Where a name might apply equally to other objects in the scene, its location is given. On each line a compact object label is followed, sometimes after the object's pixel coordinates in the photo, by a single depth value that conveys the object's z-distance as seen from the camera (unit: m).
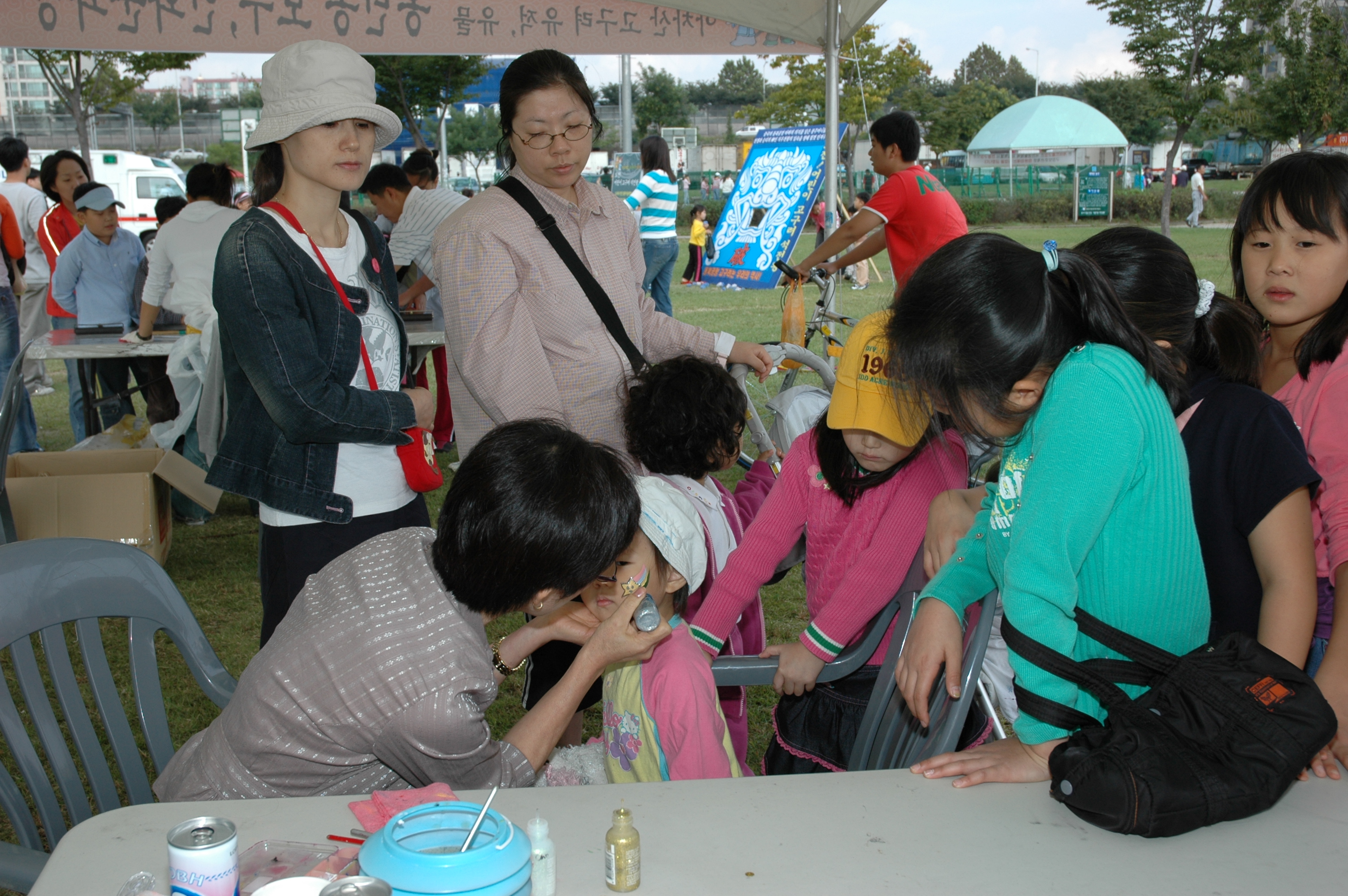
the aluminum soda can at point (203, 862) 0.90
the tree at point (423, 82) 15.61
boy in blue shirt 5.61
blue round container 0.88
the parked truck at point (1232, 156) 39.56
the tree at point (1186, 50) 17.88
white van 18.80
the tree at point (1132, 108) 40.59
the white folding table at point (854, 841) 1.02
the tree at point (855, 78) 23.08
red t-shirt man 4.73
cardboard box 3.71
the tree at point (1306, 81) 17.27
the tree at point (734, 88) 69.50
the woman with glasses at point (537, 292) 2.23
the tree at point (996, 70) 80.50
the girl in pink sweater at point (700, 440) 2.20
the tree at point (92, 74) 11.84
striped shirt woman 9.02
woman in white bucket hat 1.95
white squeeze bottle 1.00
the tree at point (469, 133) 41.28
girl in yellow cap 1.84
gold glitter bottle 0.99
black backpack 1.04
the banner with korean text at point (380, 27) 4.39
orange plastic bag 4.24
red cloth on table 1.12
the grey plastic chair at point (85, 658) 1.61
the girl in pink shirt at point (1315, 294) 1.57
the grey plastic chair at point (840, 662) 1.88
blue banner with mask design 7.70
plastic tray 1.01
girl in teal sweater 1.19
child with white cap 1.64
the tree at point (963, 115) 36.25
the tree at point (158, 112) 54.56
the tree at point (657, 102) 47.09
